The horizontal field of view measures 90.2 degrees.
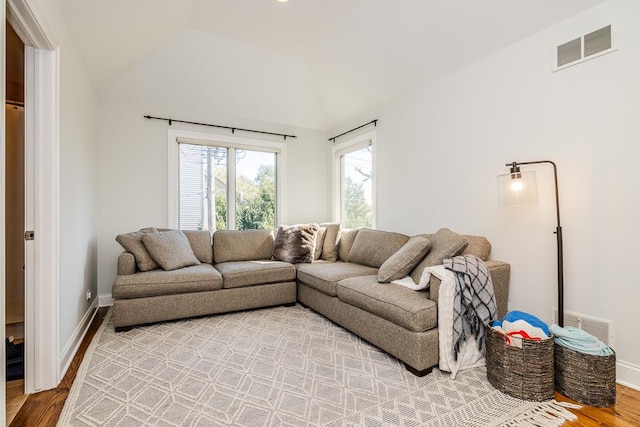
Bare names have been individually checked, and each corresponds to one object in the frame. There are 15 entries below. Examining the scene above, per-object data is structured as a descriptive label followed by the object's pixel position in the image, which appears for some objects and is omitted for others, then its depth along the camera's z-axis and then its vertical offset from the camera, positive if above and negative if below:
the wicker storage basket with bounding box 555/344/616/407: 1.76 -0.93
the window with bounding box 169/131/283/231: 4.18 +0.47
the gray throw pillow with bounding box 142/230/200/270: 3.19 -0.33
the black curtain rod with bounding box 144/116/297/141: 4.00 +1.24
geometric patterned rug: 1.66 -1.04
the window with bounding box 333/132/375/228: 4.33 +0.49
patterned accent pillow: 3.88 -0.33
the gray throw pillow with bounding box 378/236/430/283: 2.62 -0.38
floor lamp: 2.27 +0.19
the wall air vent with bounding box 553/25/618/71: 2.05 +1.13
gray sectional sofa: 2.22 -0.60
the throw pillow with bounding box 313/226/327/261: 4.07 -0.33
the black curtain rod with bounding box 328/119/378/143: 4.10 +1.22
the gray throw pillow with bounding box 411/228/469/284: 2.46 -0.27
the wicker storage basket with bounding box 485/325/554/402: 1.82 -0.91
